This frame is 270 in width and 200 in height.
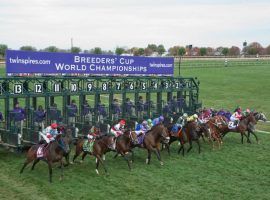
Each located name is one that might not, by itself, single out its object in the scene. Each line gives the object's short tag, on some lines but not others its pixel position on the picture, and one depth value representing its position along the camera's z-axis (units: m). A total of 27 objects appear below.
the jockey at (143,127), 14.57
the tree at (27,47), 69.37
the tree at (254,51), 123.38
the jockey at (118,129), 13.77
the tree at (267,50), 132.00
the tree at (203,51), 117.44
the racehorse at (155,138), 14.05
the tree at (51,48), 73.93
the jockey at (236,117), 17.73
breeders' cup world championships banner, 14.64
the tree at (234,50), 131.12
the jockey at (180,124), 15.90
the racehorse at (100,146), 12.82
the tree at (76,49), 73.97
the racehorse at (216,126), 16.78
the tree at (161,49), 102.84
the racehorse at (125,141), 13.33
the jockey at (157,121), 15.18
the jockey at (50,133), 12.58
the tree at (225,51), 122.91
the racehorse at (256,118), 17.78
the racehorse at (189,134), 15.52
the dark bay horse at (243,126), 17.55
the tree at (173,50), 114.09
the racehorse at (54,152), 11.88
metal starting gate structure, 14.51
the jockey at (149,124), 14.79
